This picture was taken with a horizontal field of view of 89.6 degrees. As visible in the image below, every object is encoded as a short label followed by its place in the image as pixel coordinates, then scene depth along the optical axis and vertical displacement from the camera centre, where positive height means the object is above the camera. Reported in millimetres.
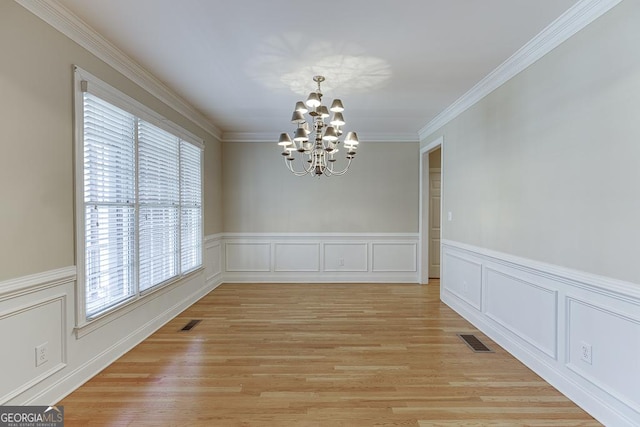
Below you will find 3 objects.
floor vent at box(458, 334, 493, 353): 3084 -1338
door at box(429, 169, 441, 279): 6367 -314
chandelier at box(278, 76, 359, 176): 2889 +726
